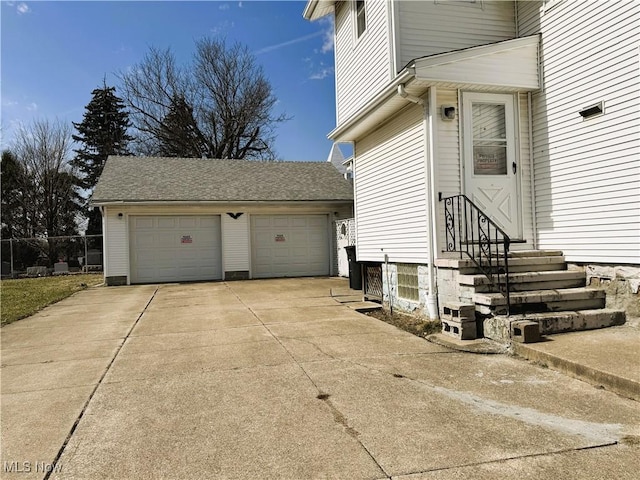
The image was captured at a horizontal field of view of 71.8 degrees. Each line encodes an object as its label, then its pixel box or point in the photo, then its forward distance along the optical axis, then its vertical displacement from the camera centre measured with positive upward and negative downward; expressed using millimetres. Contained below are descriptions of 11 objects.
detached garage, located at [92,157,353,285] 14320 +903
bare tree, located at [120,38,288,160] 28234 +8928
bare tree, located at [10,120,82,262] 27094 +4370
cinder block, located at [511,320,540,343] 4652 -985
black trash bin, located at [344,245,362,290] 11008 -752
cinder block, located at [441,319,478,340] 5363 -1086
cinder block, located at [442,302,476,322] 5363 -858
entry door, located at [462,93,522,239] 6504 +1235
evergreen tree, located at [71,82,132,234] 31562 +8904
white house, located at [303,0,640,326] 5516 +1620
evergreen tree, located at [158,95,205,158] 28172 +7669
